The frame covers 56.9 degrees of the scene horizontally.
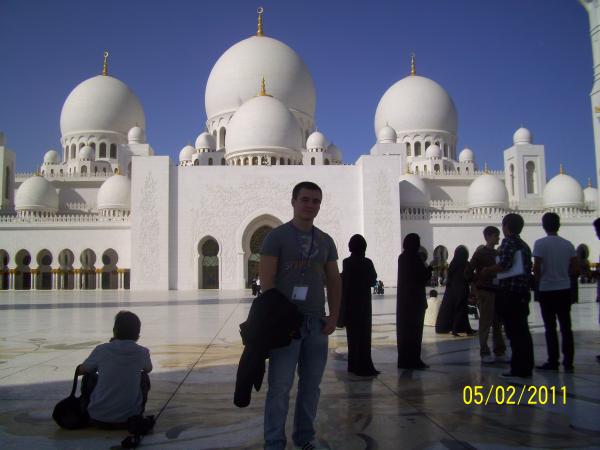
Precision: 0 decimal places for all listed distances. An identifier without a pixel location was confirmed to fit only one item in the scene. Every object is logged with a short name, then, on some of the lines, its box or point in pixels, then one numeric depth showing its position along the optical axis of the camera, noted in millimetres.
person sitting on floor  2754
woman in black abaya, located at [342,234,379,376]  4133
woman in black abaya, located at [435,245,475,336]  6176
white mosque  22703
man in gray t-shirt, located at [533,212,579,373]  4258
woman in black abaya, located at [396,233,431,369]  4430
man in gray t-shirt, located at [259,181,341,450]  2381
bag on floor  2736
